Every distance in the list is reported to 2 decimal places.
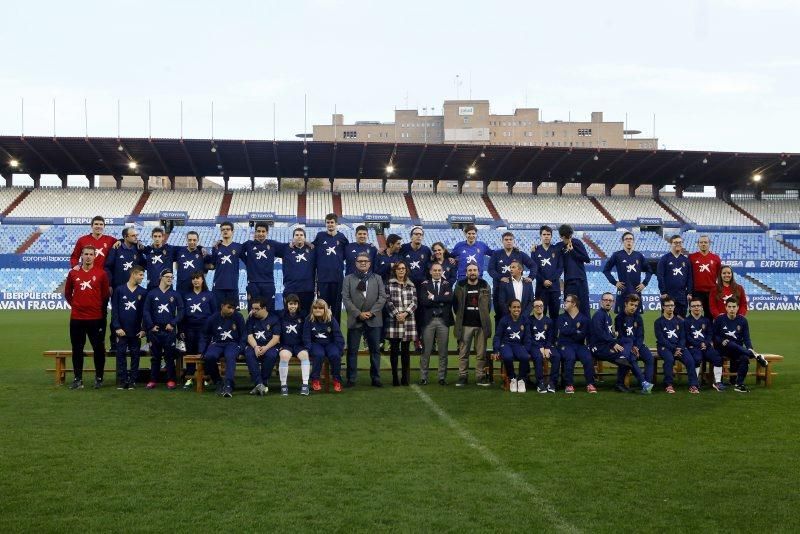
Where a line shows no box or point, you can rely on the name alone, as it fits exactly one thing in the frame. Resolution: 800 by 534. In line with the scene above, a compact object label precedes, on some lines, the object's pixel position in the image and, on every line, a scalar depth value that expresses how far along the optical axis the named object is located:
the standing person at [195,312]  10.49
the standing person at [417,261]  11.14
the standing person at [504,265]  10.88
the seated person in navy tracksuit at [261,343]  9.87
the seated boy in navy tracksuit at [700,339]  10.53
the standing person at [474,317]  10.76
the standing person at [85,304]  10.14
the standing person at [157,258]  10.99
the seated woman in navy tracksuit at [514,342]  10.21
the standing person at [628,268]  11.48
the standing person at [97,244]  10.73
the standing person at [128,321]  10.25
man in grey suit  10.34
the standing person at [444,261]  10.78
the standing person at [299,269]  10.98
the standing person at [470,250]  11.33
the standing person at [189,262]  10.88
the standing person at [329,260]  11.10
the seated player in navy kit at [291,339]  9.88
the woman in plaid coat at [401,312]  10.48
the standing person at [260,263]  10.98
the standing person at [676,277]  11.32
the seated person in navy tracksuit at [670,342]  10.33
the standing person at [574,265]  11.34
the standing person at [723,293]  11.00
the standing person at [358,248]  10.98
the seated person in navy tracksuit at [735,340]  10.53
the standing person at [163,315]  10.18
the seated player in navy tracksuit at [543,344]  10.17
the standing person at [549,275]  11.38
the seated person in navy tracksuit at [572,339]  10.21
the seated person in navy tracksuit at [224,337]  9.91
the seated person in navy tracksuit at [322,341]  10.07
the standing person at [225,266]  10.98
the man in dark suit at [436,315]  10.65
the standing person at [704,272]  11.36
